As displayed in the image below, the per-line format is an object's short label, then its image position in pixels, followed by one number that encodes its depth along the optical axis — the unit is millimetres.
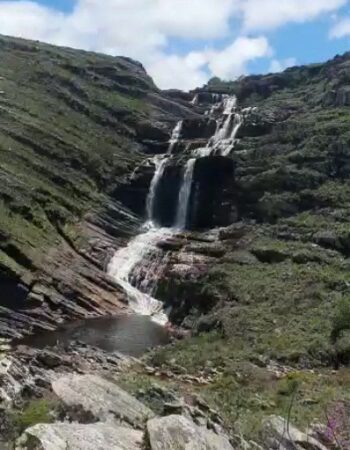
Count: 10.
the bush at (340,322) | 34312
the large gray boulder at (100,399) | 12961
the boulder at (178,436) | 11312
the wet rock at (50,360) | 23097
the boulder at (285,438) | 14266
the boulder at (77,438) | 10547
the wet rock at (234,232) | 60438
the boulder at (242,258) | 52469
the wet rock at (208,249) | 56250
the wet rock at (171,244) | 59125
